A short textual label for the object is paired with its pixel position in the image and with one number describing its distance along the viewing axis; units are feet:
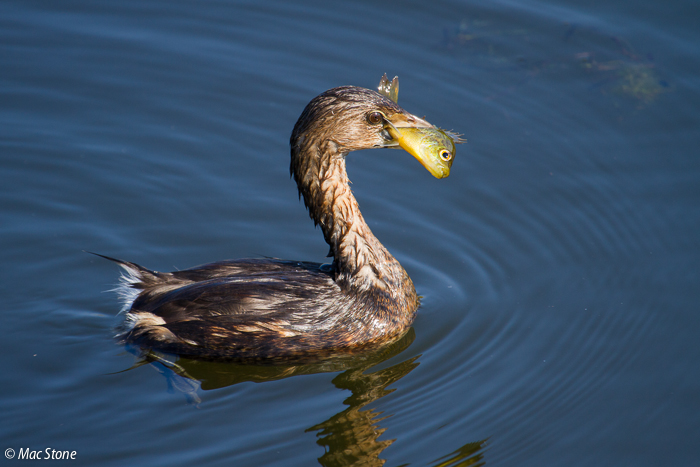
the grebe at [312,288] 36.60
